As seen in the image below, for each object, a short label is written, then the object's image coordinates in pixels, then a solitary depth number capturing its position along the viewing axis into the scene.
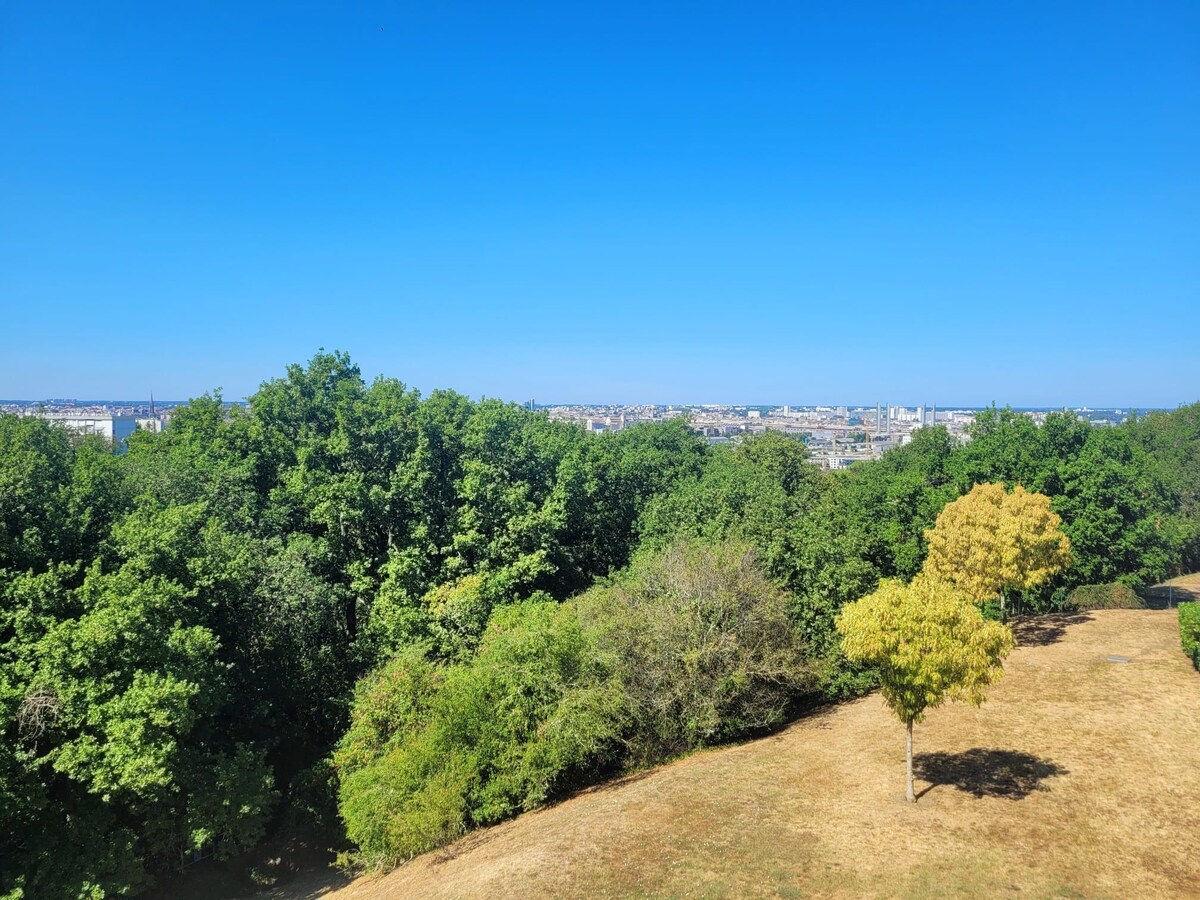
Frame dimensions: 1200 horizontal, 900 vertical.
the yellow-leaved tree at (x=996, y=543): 24.06
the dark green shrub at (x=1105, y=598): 32.41
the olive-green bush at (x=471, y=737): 17.25
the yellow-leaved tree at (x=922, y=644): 14.68
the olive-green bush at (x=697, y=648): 20.81
